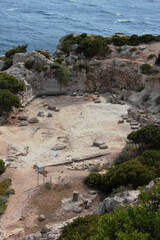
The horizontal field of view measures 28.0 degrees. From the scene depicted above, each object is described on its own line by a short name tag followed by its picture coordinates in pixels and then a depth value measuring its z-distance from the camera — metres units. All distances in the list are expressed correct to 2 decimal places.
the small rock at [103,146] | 28.54
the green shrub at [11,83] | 36.81
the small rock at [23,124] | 33.97
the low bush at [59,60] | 44.36
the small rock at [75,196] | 20.19
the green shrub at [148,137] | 25.67
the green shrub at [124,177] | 20.50
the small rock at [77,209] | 19.29
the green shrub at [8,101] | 34.00
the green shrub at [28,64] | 42.72
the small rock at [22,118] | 35.34
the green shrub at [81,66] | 43.59
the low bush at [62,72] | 42.03
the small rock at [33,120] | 34.75
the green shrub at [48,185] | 21.48
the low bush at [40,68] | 42.31
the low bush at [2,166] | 23.21
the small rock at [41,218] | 18.48
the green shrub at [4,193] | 19.43
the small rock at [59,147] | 28.89
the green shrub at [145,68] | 41.61
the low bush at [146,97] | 39.01
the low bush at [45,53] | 45.61
